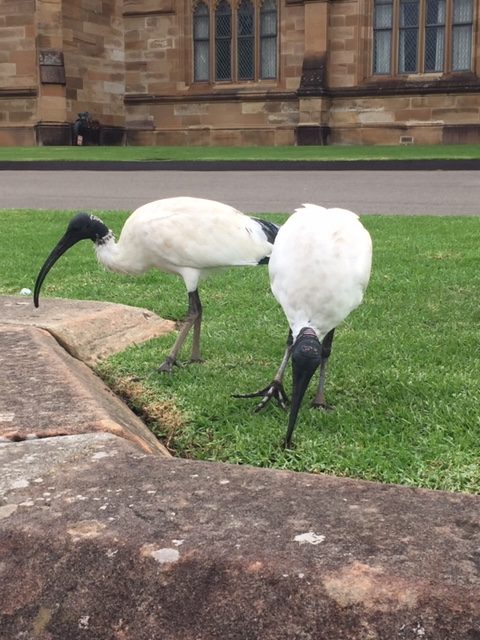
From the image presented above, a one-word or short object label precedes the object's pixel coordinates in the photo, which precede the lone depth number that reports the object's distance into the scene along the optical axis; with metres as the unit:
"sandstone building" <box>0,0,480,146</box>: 24.55
